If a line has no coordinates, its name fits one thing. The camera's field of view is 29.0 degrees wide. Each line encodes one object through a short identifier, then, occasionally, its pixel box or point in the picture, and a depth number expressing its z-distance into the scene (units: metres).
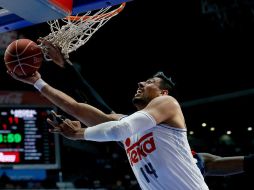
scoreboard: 8.34
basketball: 3.77
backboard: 3.21
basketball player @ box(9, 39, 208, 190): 3.27
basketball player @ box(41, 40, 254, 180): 4.06
